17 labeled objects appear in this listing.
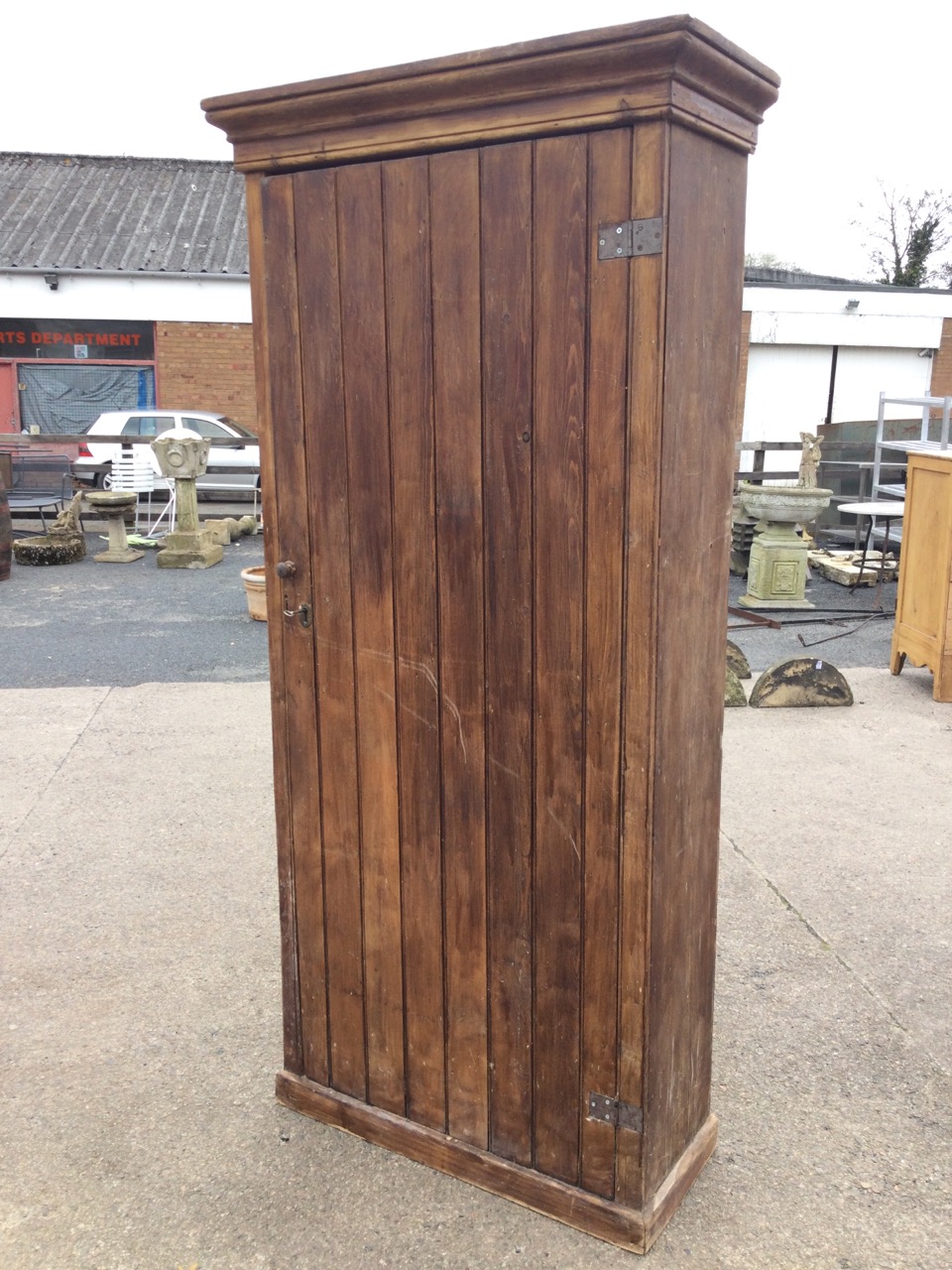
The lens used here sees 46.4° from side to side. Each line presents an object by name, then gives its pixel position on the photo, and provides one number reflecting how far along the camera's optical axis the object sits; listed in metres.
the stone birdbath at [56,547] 11.70
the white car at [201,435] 14.95
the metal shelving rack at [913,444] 8.07
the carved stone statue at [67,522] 12.16
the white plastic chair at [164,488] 13.72
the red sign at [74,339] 18.66
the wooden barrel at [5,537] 10.35
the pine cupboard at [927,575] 6.32
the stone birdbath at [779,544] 9.25
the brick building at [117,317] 18.36
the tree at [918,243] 35.53
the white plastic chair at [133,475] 13.84
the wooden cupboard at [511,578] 2.00
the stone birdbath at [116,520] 11.72
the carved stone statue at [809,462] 11.61
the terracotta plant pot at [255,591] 8.52
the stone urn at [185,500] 11.66
